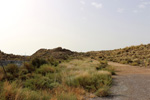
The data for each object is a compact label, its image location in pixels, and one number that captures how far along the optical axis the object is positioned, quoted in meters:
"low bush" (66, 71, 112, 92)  7.10
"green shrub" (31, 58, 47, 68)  14.26
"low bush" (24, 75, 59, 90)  7.36
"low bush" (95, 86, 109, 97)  5.82
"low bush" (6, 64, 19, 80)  9.77
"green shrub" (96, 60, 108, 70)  14.13
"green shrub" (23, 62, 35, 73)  12.25
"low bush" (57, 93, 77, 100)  5.00
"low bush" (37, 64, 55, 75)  11.32
